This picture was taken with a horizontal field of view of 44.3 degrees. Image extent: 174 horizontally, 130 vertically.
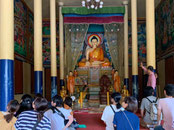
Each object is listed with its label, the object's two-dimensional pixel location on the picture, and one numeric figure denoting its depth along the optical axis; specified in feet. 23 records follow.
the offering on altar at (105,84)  33.30
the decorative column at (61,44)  35.36
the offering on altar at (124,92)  28.85
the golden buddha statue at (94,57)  41.78
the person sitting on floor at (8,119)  8.05
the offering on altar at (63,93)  29.16
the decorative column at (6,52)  14.70
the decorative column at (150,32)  23.47
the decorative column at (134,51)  30.30
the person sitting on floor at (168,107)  9.42
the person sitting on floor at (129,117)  8.41
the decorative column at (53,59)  30.94
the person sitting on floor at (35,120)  7.57
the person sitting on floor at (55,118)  9.87
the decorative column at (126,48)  35.45
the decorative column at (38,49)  24.75
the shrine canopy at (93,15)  36.50
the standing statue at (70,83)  32.33
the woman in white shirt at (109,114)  11.72
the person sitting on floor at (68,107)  10.90
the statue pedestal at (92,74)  38.08
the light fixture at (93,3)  31.20
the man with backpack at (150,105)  13.14
